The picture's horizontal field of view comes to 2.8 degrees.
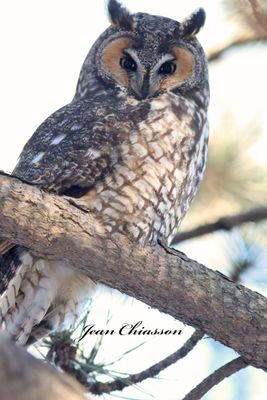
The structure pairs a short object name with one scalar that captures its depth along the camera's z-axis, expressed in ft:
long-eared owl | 15.91
